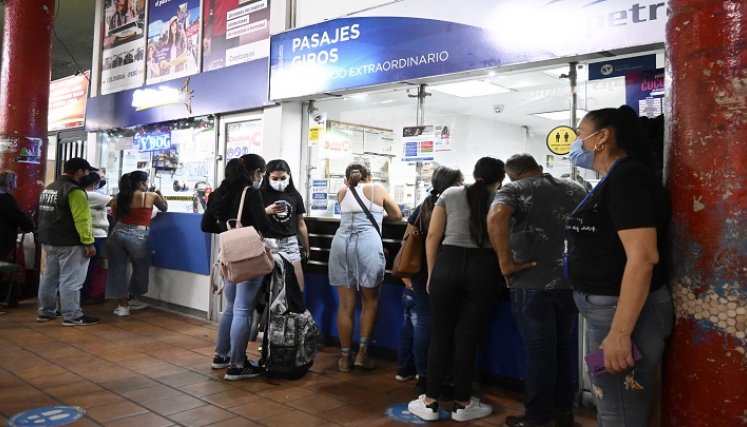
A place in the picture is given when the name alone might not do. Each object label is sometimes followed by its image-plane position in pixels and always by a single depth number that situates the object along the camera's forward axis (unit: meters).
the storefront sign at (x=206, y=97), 5.37
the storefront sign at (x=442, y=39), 3.24
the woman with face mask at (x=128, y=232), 5.91
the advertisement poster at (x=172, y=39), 6.26
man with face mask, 5.28
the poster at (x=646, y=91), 3.27
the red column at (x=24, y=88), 6.76
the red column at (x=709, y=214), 1.45
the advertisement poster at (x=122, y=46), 7.14
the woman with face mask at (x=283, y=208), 4.11
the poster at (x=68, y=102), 8.36
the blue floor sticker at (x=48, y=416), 3.02
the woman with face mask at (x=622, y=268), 1.62
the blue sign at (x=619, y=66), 3.31
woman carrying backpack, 3.80
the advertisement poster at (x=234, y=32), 5.48
